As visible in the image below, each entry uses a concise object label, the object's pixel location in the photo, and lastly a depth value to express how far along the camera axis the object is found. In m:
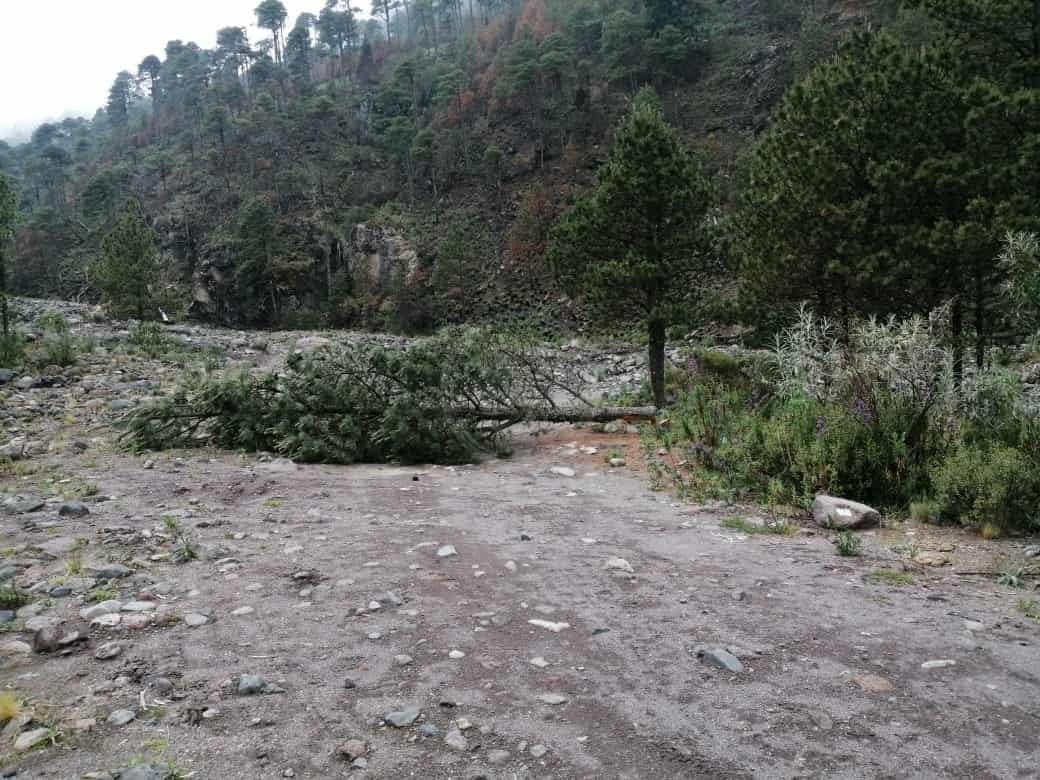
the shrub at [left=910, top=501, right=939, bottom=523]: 6.03
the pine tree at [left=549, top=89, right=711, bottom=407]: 12.23
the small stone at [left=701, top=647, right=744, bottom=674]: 3.26
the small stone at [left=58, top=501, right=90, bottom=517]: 6.04
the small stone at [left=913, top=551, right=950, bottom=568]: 5.02
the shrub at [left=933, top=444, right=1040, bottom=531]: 5.63
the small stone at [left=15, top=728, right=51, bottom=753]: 2.62
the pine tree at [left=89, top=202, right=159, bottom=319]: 30.08
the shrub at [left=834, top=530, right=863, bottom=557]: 5.18
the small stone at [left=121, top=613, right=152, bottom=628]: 3.72
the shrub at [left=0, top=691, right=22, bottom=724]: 2.81
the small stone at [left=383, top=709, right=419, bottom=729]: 2.81
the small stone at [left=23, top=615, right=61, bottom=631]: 3.71
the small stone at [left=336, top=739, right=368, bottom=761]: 2.60
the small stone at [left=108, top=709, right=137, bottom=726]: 2.79
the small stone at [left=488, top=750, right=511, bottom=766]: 2.57
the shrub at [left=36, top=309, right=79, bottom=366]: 14.59
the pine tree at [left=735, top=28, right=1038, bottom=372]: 10.41
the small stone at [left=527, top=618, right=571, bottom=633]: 3.72
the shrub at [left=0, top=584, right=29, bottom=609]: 4.06
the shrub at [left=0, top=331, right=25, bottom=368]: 13.91
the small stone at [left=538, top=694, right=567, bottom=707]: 2.96
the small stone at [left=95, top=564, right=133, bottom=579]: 4.48
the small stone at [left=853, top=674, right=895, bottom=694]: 3.05
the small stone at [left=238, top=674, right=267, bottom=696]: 3.04
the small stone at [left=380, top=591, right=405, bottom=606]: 4.07
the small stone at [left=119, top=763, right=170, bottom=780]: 2.41
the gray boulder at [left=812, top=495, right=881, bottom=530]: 5.98
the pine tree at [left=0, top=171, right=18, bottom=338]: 14.53
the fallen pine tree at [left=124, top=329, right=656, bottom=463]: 9.55
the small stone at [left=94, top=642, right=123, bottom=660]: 3.36
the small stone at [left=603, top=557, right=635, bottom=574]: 4.75
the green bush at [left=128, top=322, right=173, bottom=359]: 19.08
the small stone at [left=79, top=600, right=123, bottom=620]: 3.85
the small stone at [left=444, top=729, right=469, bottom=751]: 2.66
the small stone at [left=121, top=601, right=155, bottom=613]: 3.93
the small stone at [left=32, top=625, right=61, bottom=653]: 3.47
